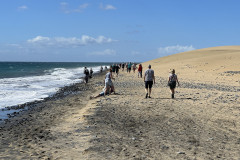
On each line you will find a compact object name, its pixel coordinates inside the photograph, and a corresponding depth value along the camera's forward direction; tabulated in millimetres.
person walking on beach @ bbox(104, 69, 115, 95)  14812
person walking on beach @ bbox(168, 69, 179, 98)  13195
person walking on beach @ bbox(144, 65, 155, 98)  13195
